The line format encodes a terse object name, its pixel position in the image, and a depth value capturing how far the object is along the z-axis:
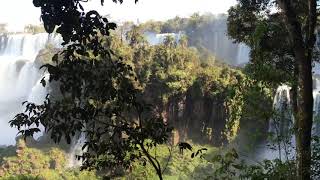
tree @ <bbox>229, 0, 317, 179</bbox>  5.02
